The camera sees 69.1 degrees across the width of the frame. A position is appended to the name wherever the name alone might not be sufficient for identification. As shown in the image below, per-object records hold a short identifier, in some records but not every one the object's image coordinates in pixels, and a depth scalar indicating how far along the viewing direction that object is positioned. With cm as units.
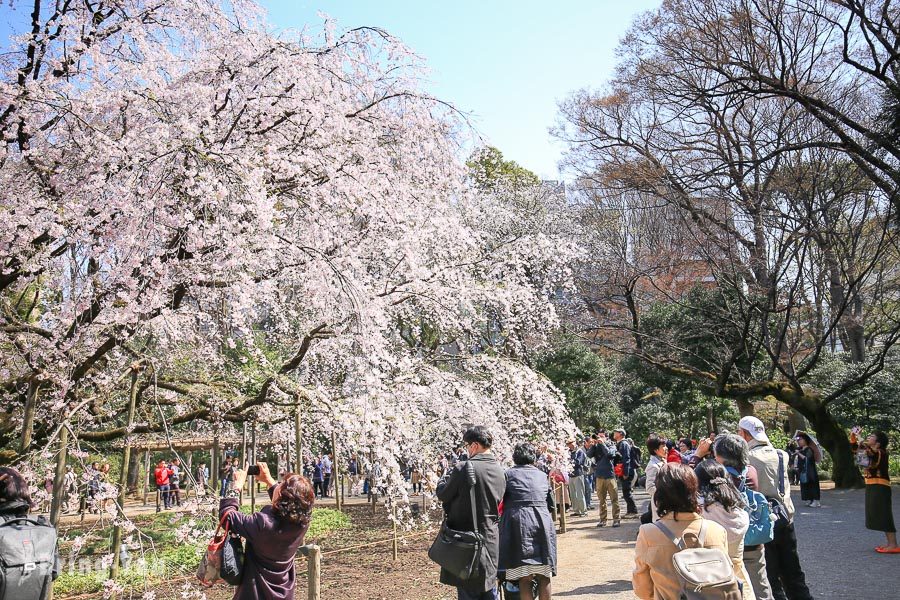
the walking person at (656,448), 642
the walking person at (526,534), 450
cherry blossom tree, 489
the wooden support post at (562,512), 1038
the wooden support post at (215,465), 1196
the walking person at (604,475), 1077
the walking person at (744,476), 375
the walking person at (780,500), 415
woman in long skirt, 693
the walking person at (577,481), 1252
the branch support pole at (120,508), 439
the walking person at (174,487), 1822
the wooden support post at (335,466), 1029
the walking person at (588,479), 1301
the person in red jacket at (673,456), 722
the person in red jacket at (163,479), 1755
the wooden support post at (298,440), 640
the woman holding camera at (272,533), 303
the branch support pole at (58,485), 411
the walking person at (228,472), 1600
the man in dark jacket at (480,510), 400
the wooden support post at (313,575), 461
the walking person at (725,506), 316
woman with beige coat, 258
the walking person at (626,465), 1152
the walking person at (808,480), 1127
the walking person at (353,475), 2137
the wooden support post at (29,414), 467
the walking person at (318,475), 2140
